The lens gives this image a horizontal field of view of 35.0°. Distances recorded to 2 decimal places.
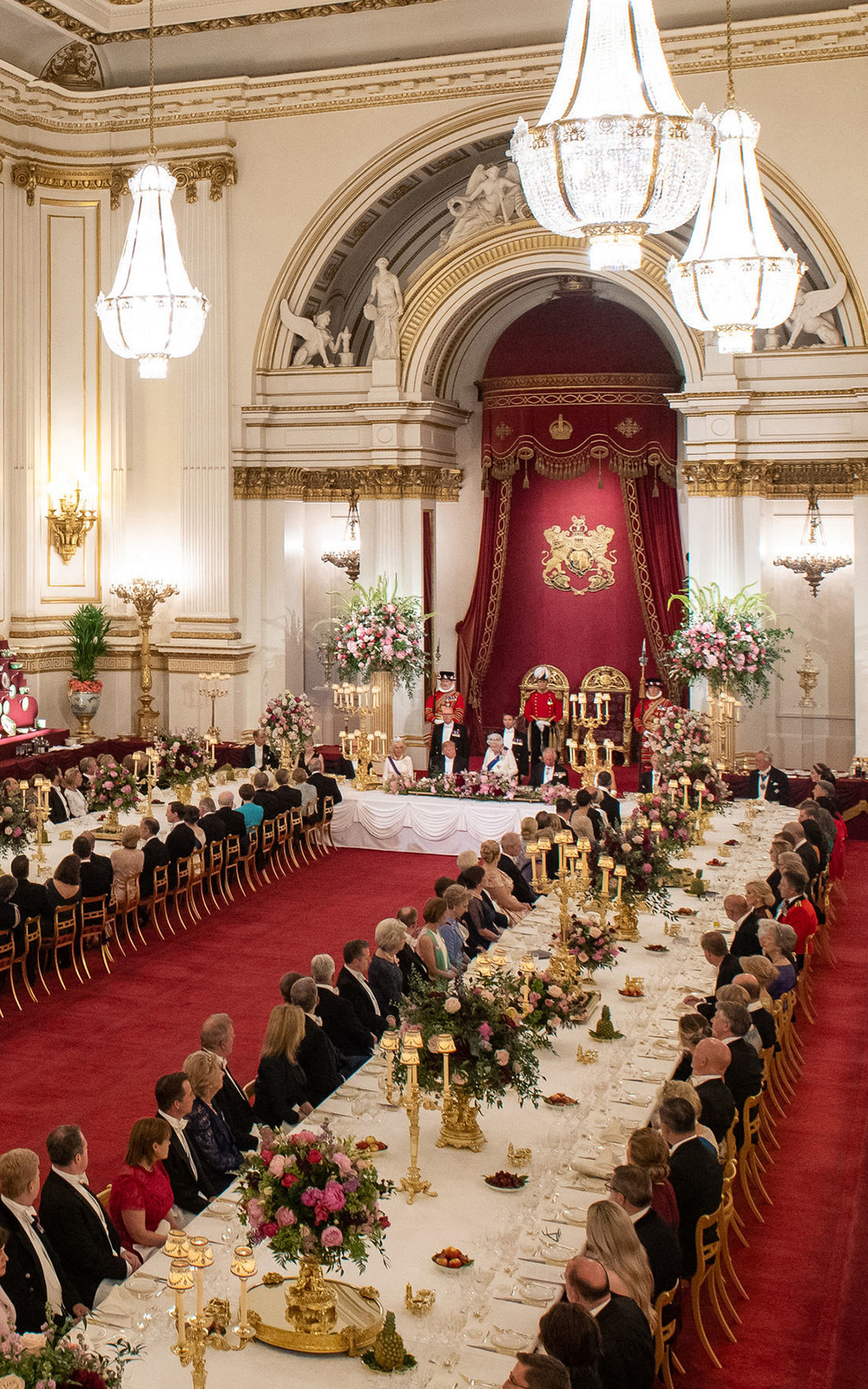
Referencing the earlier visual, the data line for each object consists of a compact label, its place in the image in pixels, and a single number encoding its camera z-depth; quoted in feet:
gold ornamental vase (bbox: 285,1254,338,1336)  16.34
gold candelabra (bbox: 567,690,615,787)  52.70
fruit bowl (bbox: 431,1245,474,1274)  18.02
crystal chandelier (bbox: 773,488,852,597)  58.39
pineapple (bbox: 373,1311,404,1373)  15.78
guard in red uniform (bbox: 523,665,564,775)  62.54
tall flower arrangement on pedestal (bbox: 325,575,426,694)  61.93
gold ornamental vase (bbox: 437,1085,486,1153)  21.67
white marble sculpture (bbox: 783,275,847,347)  57.21
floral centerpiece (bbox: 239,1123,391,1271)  16.07
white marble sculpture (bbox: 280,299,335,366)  67.00
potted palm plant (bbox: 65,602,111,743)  66.80
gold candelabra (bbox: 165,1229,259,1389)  14.14
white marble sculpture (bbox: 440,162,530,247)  62.64
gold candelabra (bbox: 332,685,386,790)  56.29
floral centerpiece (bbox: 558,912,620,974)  29.27
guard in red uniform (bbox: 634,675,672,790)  54.39
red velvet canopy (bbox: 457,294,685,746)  67.97
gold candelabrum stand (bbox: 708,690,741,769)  58.44
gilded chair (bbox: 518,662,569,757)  70.44
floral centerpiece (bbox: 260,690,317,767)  57.88
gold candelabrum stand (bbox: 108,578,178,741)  67.21
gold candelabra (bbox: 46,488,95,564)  67.67
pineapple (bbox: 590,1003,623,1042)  26.14
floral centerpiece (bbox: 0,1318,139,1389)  13.79
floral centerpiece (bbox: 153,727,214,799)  50.29
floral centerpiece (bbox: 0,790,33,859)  40.55
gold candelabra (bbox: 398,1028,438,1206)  19.99
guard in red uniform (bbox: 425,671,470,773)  58.08
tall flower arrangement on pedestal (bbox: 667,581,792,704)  56.39
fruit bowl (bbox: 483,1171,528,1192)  20.26
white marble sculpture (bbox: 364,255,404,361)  65.41
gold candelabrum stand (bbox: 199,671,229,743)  66.49
